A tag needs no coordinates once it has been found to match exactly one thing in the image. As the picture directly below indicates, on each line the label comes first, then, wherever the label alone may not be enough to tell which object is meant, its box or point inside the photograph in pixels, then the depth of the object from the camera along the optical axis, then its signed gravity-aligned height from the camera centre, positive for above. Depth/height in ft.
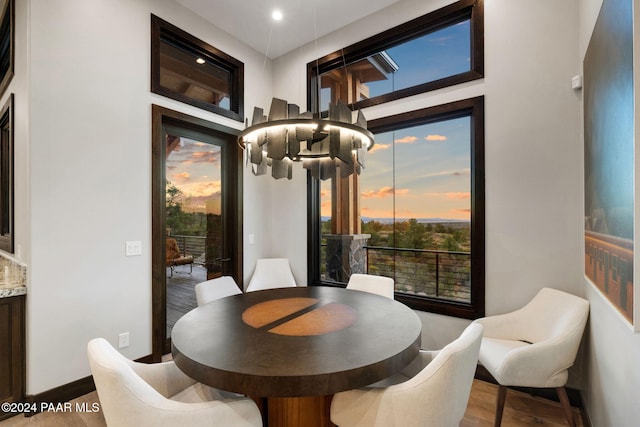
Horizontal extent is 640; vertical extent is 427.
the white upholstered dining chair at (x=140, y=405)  3.43 -2.31
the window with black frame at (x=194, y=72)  9.36 +5.39
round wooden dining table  3.63 -1.99
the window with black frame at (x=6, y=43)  7.84 +5.23
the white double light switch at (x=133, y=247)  8.41 -0.90
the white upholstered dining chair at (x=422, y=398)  3.71 -2.43
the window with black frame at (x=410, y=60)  8.70 +5.46
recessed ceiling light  10.24 +7.18
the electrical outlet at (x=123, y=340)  8.21 -3.50
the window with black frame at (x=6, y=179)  7.91 +1.22
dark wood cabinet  6.50 -3.00
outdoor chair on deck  9.87 -1.37
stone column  11.61 -1.68
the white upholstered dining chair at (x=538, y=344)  5.62 -2.81
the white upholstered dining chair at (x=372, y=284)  8.52 -2.10
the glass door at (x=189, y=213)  9.16 +0.12
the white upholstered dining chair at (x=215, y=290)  7.83 -2.08
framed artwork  3.54 +0.87
